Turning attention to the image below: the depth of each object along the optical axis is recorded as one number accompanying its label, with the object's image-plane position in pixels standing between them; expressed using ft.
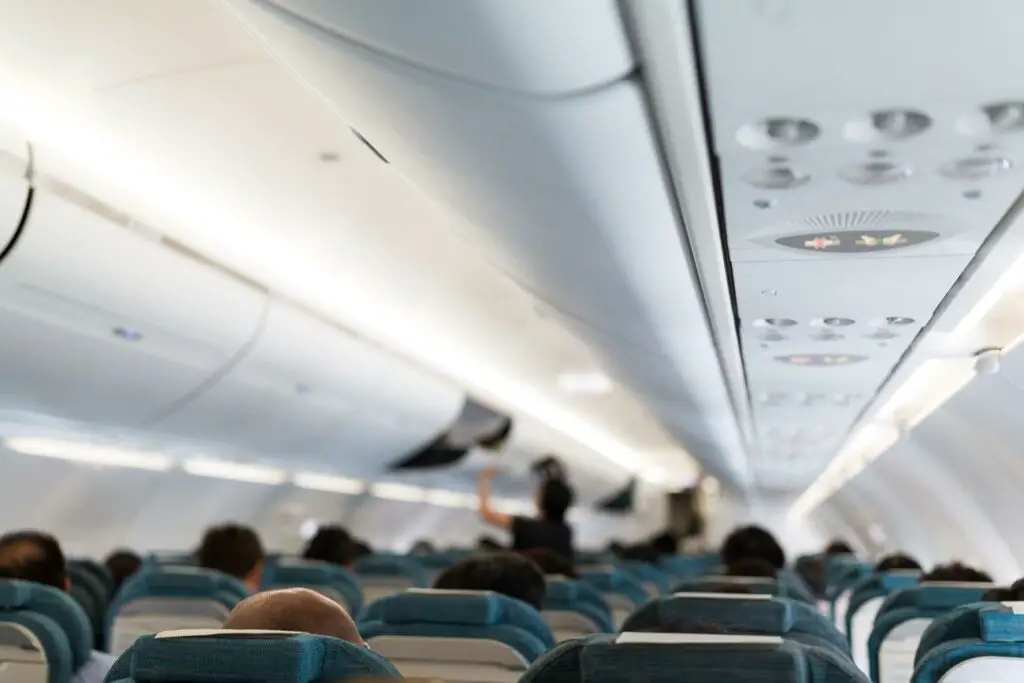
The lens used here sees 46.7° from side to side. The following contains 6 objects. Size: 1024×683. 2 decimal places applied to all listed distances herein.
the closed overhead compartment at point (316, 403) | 23.56
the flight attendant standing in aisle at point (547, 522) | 29.45
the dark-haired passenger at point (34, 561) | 16.25
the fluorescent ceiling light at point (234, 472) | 32.07
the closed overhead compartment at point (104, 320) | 15.44
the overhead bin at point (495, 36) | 6.32
